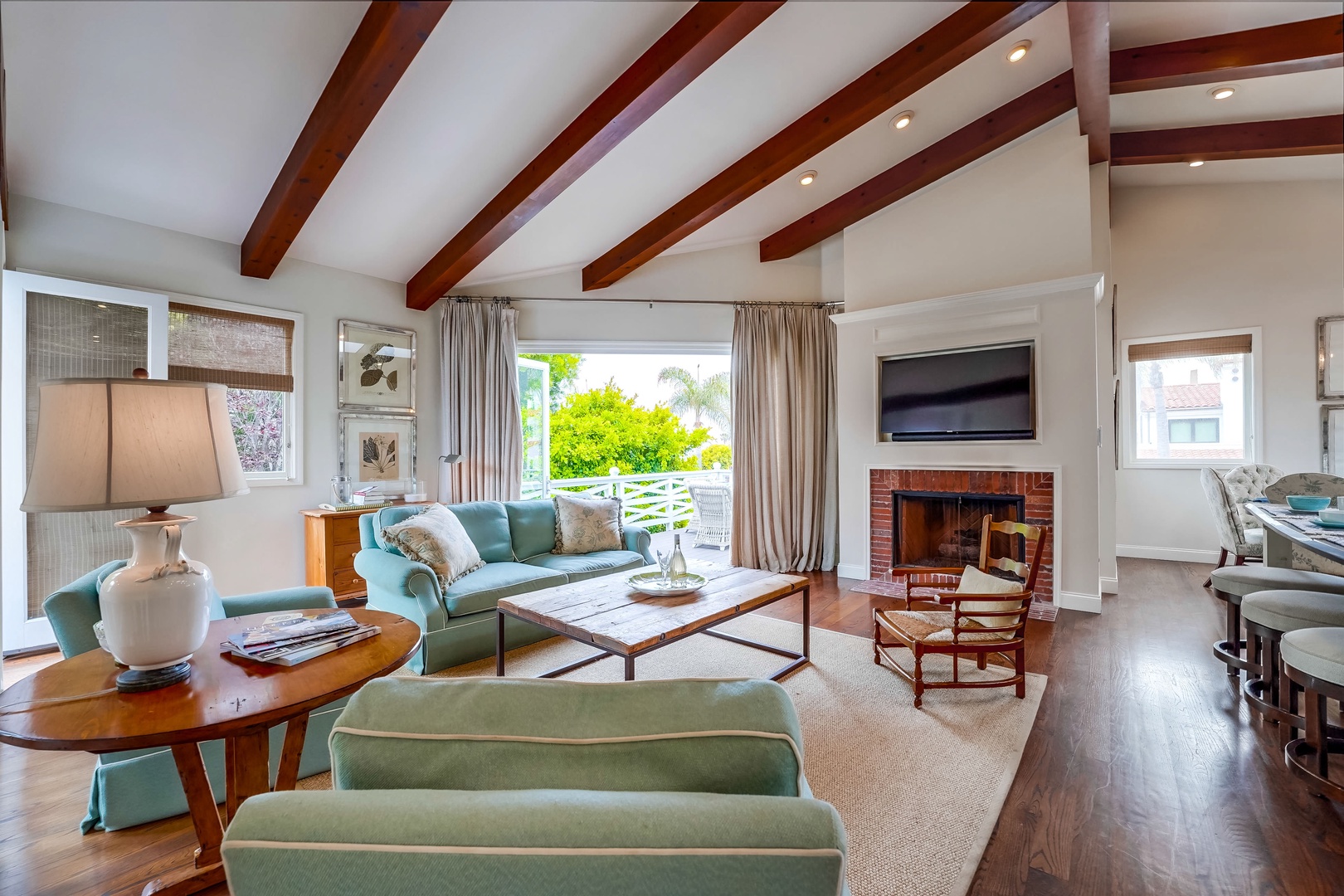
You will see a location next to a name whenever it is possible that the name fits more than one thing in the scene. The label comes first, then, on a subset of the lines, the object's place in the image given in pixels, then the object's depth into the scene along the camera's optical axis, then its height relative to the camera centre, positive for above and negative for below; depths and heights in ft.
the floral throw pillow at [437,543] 9.71 -1.57
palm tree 45.91 +4.35
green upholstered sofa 1.92 -1.33
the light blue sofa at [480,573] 9.23 -2.29
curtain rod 16.15 +4.42
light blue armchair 5.13 -3.03
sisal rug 5.27 -3.67
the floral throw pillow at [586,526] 12.87 -1.70
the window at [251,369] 11.98 +1.83
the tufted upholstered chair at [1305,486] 9.80 -0.73
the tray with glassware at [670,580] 8.77 -2.09
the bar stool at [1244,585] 8.21 -2.02
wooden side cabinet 12.72 -2.16
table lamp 3.76 -0.16
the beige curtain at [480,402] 15.98 +1.37
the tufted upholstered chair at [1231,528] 13.76 -2.01
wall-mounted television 13.28 +1.23
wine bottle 9.31 -1.88
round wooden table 3.54 -1.67
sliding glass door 9.85 +1.38
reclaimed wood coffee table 7.22 -2.25
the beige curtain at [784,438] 17.22 +0.33
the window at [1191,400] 16.56 +1.33
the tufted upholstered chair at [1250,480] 14.84 -0.94
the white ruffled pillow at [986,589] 8.55 -2.17
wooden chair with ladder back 8.04 -2.64
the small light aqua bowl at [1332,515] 7.63 -0.97
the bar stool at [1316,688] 5.63 -2.42
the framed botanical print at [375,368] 14.23 +2.14
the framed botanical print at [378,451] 14.26 +0.04
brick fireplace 13.97 -1.67
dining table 6.38 -1.10
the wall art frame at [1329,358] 15.12 +2.23
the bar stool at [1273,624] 6.86 -2.23
